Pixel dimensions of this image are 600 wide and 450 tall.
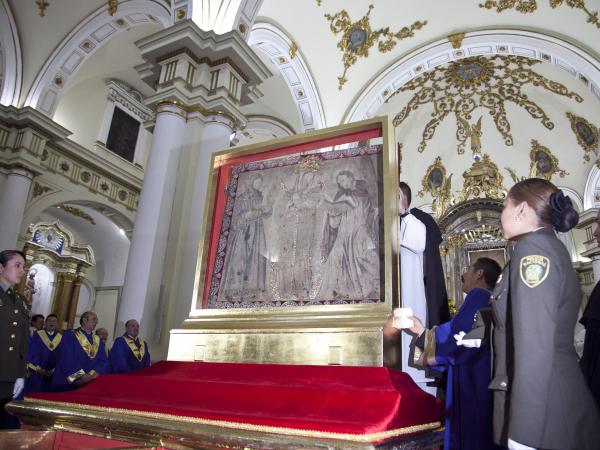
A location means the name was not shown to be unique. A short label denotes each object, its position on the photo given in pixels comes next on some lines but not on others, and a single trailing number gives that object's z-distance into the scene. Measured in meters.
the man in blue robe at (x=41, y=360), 6.23
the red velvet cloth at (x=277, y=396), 1.53
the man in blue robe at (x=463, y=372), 1.92
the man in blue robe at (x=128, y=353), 4.52
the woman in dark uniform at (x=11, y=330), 3.18
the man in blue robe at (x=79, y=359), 4.78
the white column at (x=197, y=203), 4.54
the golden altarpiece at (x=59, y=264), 13.12
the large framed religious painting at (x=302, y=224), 2.31
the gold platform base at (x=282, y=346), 2.02
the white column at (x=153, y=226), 4.42
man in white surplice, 2.52
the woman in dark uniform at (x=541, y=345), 1.36
